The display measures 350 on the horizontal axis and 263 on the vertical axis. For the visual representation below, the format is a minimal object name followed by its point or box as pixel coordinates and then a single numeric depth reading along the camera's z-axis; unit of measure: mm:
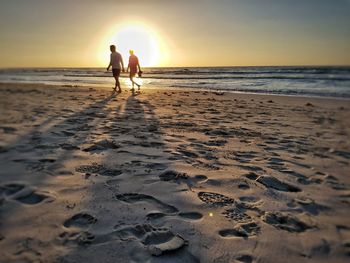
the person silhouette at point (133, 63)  12633
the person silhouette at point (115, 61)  11844
